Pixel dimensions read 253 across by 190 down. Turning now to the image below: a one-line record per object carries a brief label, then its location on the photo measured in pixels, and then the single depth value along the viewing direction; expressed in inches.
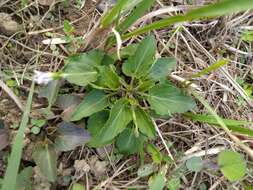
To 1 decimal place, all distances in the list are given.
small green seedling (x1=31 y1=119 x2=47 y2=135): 10.2
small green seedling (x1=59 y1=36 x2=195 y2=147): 10.1
